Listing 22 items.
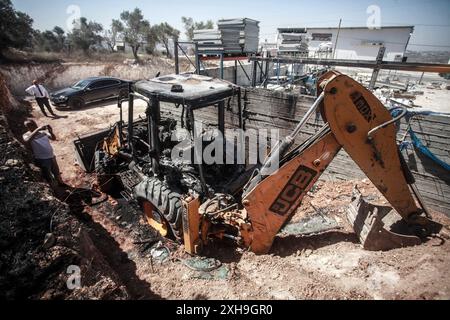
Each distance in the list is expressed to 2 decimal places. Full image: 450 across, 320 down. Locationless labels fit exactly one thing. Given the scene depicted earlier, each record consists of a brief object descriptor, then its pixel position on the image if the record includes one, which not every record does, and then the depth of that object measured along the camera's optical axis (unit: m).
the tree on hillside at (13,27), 17.98
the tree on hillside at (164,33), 33.84
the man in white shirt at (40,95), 10.92
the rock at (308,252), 3.93
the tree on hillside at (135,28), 31.95
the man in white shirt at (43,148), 5.34
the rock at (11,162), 4.38
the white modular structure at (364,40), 29.34
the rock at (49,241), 2.80
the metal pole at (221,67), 9.58
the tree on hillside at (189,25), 46.03
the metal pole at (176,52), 9.51
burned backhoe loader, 3.15
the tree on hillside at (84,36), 29.77
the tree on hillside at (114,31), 36.62
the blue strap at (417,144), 4.98
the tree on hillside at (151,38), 32.78
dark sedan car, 12.32
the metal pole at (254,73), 9.90
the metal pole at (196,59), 9.93
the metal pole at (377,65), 5.72
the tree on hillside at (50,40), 30.87
